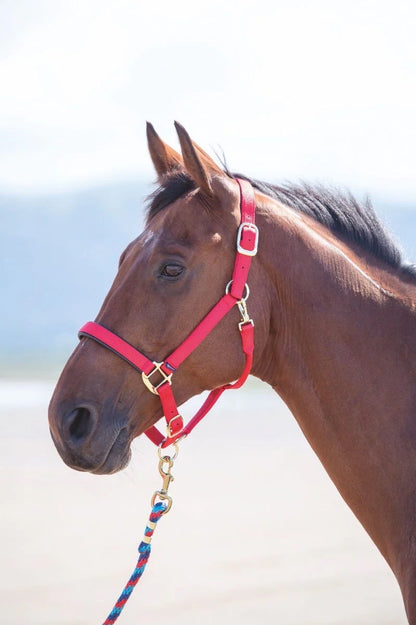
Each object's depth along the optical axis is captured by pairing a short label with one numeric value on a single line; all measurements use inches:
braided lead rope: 213.0
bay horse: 198.8
